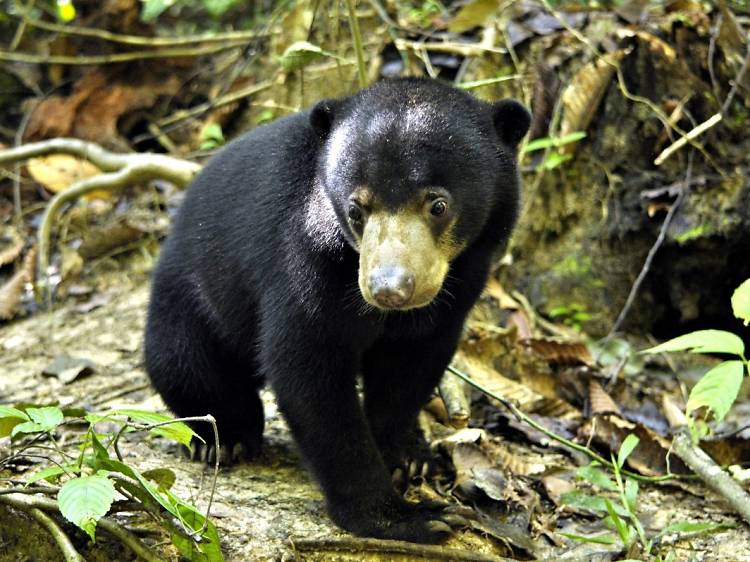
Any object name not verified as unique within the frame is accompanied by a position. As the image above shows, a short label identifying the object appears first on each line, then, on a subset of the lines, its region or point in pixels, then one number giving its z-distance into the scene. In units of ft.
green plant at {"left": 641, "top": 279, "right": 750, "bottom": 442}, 19.75
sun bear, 22.20
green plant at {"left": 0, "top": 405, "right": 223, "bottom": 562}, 17.51
